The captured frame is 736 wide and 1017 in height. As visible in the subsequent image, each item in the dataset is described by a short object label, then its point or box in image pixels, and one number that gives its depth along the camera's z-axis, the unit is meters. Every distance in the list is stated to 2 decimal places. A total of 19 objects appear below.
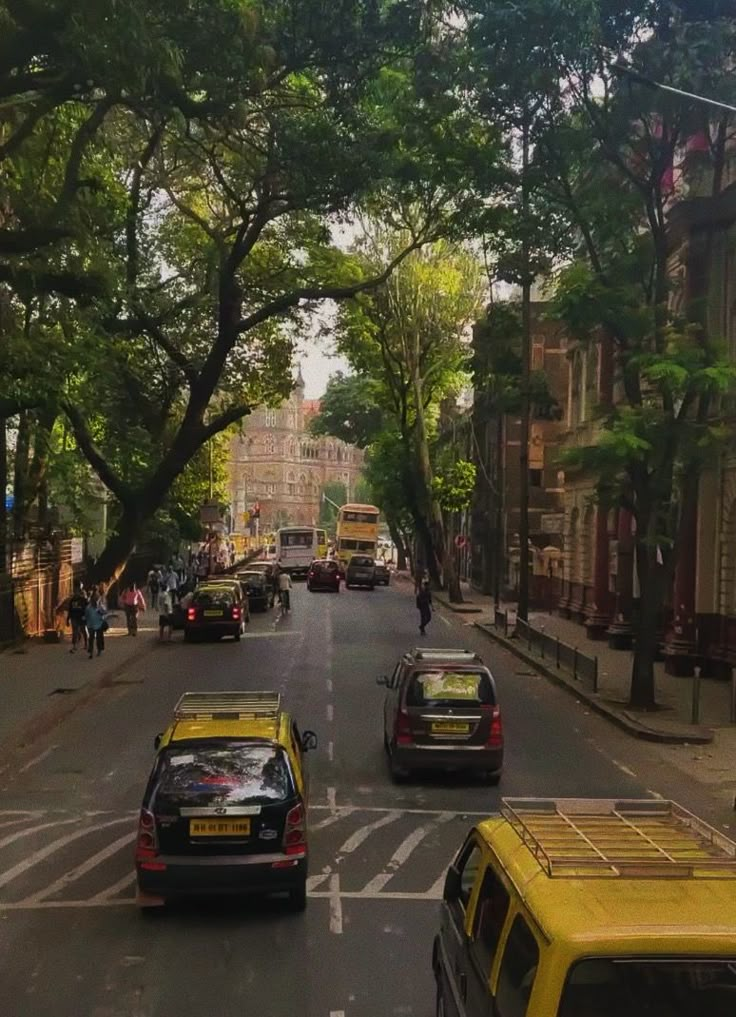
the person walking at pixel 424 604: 34.28
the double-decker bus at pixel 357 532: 74.94
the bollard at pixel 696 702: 18.98
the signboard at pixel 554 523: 43.28
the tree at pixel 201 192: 15.54
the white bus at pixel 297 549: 73.50
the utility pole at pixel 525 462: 30.48
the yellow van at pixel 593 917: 4.01
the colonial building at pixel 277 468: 142.38
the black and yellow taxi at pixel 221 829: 8.68
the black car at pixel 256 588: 45.09
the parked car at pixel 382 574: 66.41
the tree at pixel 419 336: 46.50
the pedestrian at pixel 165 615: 33.03
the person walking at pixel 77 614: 28.86
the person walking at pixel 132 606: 33.55
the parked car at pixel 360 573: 64.25
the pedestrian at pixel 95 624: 27.80
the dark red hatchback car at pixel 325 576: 60.38
